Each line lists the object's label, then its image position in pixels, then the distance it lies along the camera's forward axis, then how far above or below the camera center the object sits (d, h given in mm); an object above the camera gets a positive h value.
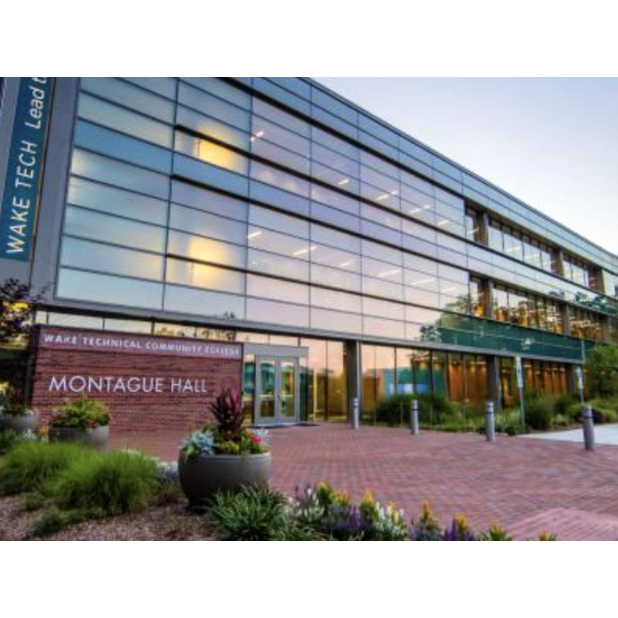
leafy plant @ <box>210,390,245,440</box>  5598 -284
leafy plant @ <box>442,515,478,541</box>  3996 -1213
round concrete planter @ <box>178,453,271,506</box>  5145 -935
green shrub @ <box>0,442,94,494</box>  6223 -1060
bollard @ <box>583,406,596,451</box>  11125 -989
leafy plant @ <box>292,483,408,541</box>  4293 -1235
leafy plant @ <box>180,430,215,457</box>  5289 -624
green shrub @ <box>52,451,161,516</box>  5137 -1092
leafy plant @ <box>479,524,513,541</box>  3861 -1190
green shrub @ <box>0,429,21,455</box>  8875 -1005
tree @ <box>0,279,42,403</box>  10281 +1320
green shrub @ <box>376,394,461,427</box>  19188 -761
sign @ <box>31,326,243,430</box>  13414 +508
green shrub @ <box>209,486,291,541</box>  4277 -1207
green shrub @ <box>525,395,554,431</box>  17438 -835
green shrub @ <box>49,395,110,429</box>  9234 -541
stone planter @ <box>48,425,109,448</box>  8961 -895
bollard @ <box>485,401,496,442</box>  13383 -932
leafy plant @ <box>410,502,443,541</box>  4133 -1240
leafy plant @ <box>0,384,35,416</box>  11133 -357
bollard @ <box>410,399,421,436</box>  15798 -917
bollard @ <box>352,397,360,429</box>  17984 -903
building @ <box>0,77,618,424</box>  14781 +6512
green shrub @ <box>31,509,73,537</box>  4625 -1354
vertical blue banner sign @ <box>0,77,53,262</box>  13695 +6752
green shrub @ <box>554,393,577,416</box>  20931 -534
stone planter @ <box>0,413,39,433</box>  10770 -777
